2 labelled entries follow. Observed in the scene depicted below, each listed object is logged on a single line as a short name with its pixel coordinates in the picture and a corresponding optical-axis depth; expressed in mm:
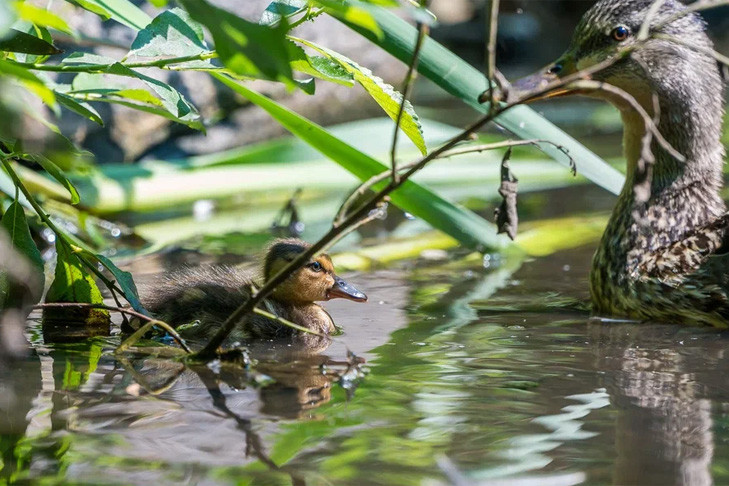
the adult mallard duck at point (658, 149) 7422
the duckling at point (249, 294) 6578
